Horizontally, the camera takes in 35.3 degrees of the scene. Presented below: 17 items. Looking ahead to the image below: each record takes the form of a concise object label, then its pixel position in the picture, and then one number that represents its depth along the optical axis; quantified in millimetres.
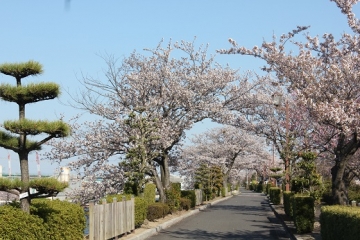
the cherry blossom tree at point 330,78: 15984
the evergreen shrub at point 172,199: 28356
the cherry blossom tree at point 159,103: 26969
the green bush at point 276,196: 40097
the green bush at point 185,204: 31028
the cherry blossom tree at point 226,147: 65375
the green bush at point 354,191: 34097
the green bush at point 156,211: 22791
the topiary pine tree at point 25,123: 10812
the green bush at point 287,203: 23478
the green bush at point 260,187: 89438
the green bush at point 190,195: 34547
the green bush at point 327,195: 38109
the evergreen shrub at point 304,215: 18125
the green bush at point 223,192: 62122
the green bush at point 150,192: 25353
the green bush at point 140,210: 19172
